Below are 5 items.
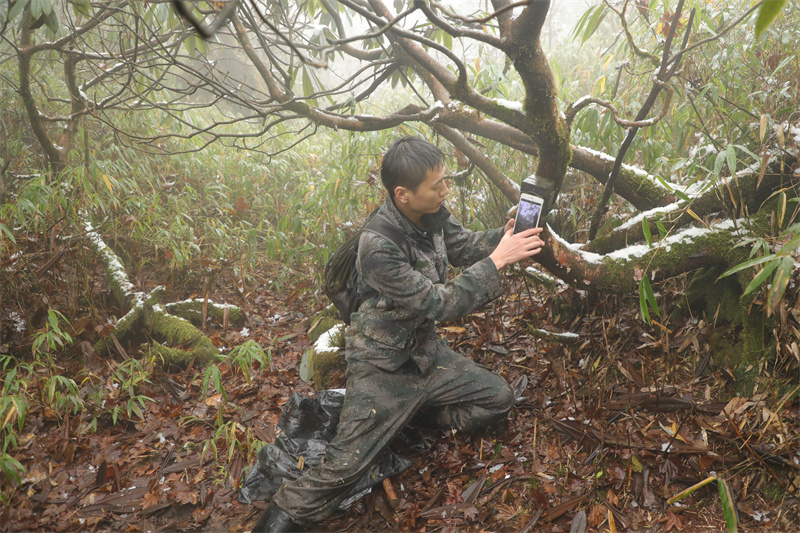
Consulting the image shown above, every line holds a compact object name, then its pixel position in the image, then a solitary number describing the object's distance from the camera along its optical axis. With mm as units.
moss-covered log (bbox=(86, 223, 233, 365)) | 3670
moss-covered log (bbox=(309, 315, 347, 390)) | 3249
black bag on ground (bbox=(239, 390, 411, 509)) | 2436
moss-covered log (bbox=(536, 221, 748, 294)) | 2479
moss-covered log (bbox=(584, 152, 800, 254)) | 2428
